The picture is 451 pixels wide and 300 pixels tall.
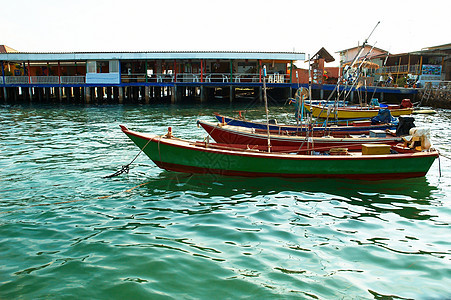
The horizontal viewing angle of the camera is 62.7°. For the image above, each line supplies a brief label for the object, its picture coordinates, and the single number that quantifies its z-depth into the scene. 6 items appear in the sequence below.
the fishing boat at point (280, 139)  11.80
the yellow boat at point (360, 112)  22.23
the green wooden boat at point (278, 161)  9.60
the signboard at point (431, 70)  40.75
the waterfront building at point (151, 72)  34.03
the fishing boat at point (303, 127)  14.80
